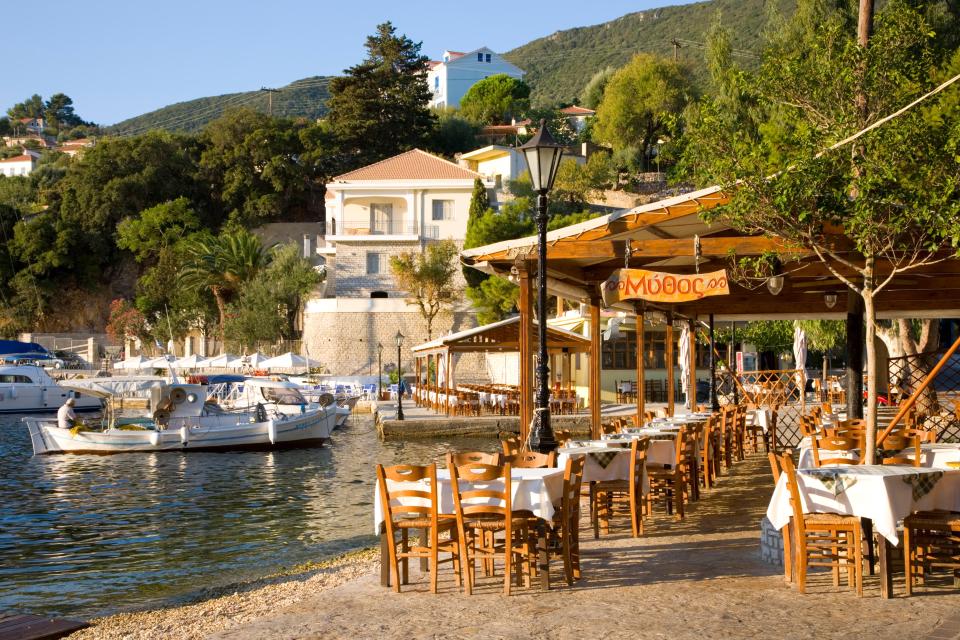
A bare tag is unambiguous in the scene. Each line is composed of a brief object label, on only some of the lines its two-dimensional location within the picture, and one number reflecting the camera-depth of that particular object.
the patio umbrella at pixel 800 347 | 27.28
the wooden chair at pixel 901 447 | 8.70
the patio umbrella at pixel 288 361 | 42.16
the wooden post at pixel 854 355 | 12.83
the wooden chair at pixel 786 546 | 7.26
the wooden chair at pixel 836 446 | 9.49
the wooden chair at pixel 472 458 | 7.80
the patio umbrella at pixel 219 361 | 49.67
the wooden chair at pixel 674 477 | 10.45
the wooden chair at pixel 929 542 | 6.81
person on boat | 28.08
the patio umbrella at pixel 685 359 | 24.71
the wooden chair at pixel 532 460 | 8.27
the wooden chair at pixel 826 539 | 6.92
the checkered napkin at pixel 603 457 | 9.52
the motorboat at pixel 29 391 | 47.47
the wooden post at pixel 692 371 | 19.75
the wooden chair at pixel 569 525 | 7.49
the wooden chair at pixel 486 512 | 7.26
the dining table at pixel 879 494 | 6.70
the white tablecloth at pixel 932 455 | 8.49
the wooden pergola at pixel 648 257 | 10.38
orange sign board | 10.47
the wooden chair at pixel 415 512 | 7.33
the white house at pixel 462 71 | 113.69
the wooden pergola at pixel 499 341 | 29.25
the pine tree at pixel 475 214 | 55.88
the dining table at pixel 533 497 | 7.39
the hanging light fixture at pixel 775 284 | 11.41
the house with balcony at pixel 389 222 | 59.28
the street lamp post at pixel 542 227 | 9.70
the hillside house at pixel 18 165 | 132.50
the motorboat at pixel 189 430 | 27.81
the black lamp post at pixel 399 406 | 30.55
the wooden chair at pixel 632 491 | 9.34
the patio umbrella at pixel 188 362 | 47.50
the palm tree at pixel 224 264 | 62.41
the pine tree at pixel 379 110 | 73.56
